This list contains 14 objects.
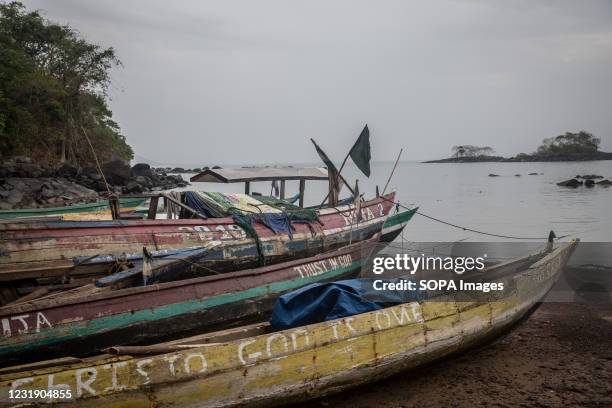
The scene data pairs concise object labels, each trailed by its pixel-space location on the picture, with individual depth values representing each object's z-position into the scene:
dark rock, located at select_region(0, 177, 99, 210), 20.05
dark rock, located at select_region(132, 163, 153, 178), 43.34
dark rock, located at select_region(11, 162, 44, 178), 23.60
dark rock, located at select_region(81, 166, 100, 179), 29.33
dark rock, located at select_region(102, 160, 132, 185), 32.19
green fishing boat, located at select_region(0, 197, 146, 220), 12.77
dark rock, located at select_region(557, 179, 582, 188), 45.31
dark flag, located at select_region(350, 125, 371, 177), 11.53
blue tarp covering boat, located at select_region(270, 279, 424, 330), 5.20
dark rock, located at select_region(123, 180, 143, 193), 30.88
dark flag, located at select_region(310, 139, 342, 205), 11.66
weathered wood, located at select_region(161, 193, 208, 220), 9.58
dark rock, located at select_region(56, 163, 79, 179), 27.27
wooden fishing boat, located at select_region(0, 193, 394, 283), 7.32
